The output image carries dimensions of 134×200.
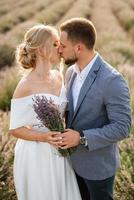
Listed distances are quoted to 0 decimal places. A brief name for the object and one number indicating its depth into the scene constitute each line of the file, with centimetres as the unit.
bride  456
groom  436
